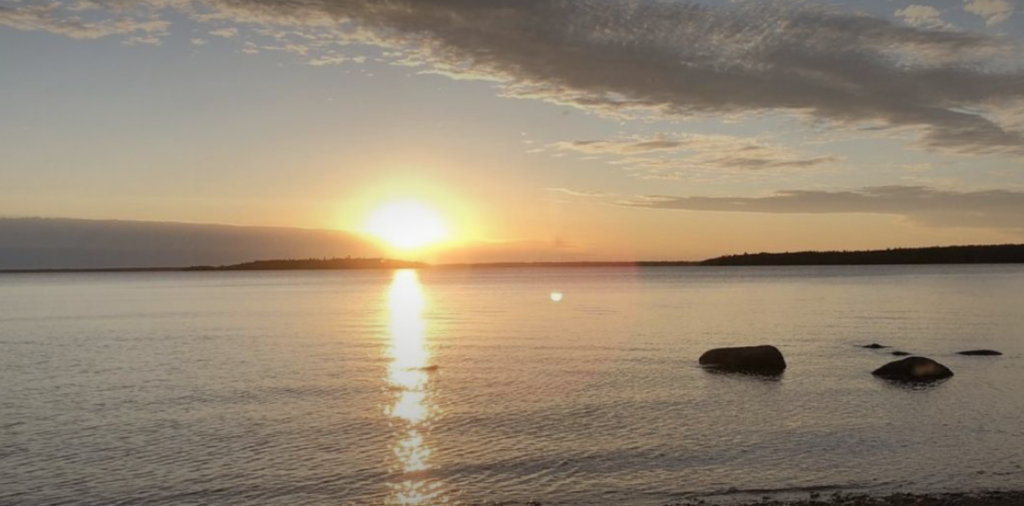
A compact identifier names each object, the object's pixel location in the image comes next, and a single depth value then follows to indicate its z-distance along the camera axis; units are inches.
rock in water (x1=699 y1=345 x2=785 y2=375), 1731.1
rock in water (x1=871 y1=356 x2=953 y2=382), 1579.7
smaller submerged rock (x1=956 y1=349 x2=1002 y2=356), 1966.0
